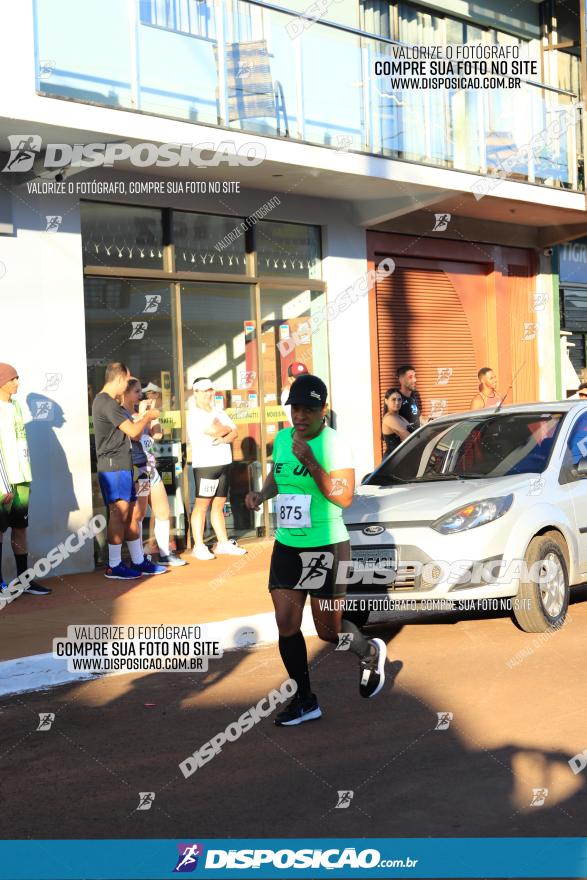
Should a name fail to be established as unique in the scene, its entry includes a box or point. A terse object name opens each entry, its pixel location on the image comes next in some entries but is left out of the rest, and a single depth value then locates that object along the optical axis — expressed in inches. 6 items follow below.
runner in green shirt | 249.8
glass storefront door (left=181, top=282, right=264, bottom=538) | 538.0
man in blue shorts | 446.3
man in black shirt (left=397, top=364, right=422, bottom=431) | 551.2
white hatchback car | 326.3
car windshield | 364.8
